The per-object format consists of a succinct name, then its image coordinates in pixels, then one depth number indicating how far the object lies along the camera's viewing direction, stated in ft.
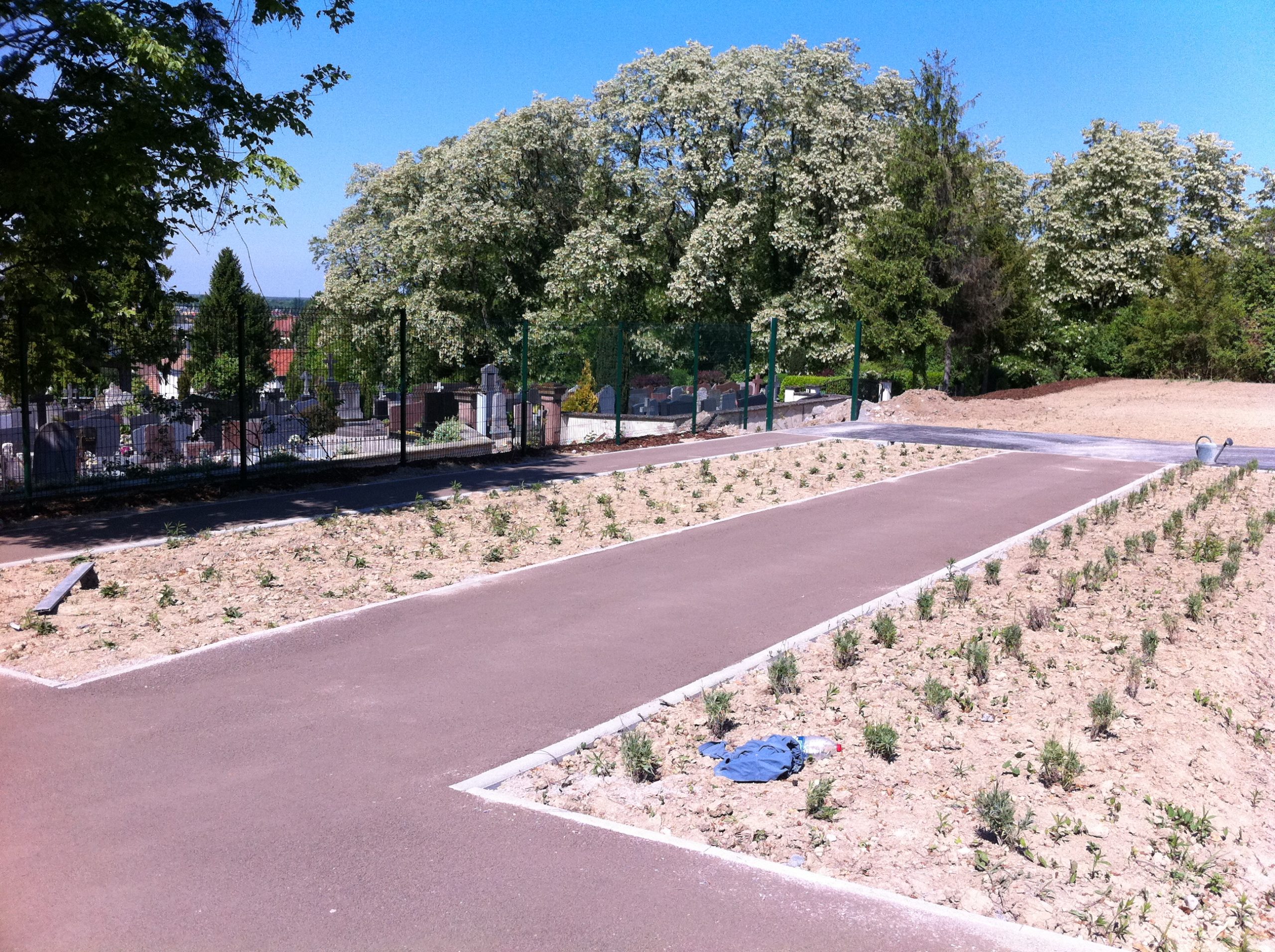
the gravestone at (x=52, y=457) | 42.06
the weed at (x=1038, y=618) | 25.35
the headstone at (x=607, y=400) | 71.10
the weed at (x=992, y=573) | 30.22
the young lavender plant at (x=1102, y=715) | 18.81
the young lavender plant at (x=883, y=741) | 17.93
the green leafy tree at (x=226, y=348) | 48.29
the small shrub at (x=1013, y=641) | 23.25
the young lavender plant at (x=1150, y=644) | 22.61
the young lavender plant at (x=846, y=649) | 22.89
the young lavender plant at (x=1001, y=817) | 14.92
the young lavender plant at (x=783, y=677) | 21.25
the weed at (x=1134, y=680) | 20.74
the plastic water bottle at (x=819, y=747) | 18.21
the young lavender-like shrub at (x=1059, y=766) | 16.78
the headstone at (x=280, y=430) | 48.08
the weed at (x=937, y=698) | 19.94
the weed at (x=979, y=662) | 21.68
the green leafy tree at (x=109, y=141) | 35.73
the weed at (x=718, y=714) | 19.33
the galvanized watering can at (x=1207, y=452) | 63.05
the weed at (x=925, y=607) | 26.43
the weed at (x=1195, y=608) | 25.72
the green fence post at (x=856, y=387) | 93.35
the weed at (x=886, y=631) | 24.11
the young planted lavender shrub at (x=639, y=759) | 17.15
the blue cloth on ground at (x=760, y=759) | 17.19
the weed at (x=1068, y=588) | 27.32
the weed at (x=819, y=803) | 15.78
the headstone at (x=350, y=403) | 51.37
